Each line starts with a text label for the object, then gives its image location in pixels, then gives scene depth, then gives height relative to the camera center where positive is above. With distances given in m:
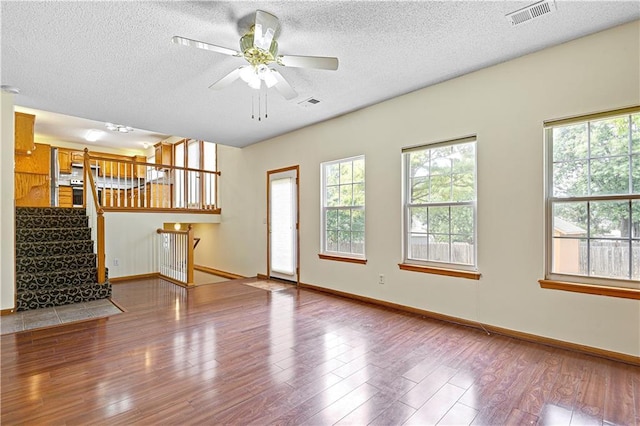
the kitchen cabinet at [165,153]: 8.82 +1.70
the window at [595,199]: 2.66 +0.12
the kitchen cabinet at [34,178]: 6.99 +0.79
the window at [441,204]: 3.59 +0.10
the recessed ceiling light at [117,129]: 6.94 +1.91
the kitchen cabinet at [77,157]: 8.24 +1.48
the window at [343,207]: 4.74 +0.09
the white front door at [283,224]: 5.75 -0.21
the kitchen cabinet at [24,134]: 5.06 +1.29
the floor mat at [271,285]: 5.44 -1.28
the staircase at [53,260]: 4.27 -0.70
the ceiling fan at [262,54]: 2.38 +1.27
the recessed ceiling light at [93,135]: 7.62 +1.96
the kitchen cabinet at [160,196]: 8.03 +0.45
